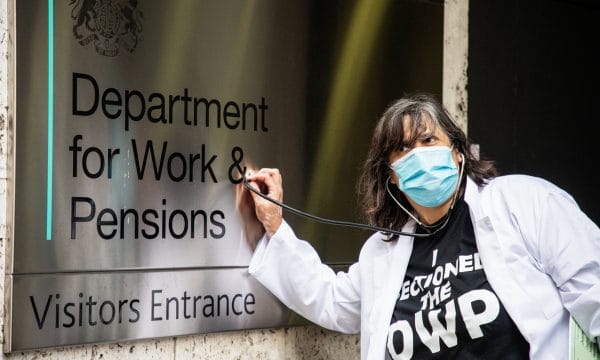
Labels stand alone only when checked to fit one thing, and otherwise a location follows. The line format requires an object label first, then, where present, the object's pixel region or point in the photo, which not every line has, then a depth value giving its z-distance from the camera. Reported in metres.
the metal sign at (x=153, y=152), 2.53
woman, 2.55
